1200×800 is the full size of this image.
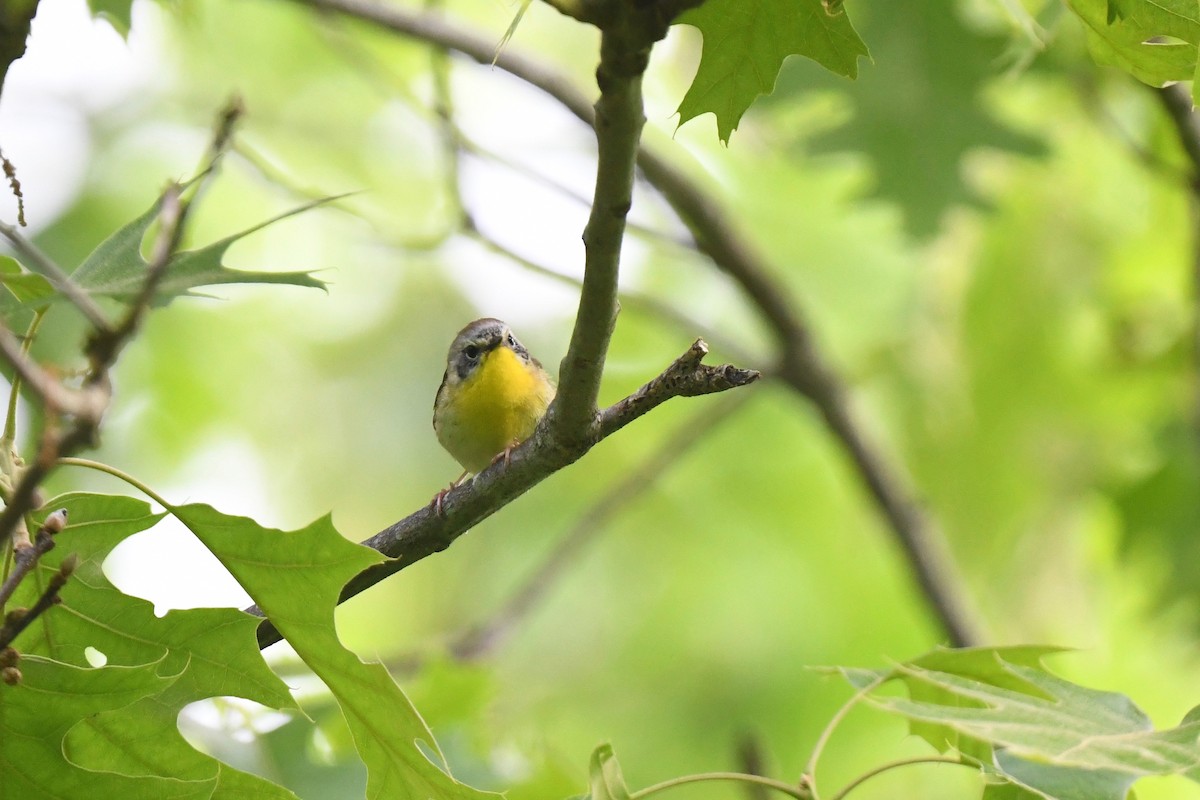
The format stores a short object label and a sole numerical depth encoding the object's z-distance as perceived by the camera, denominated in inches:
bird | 395.5
